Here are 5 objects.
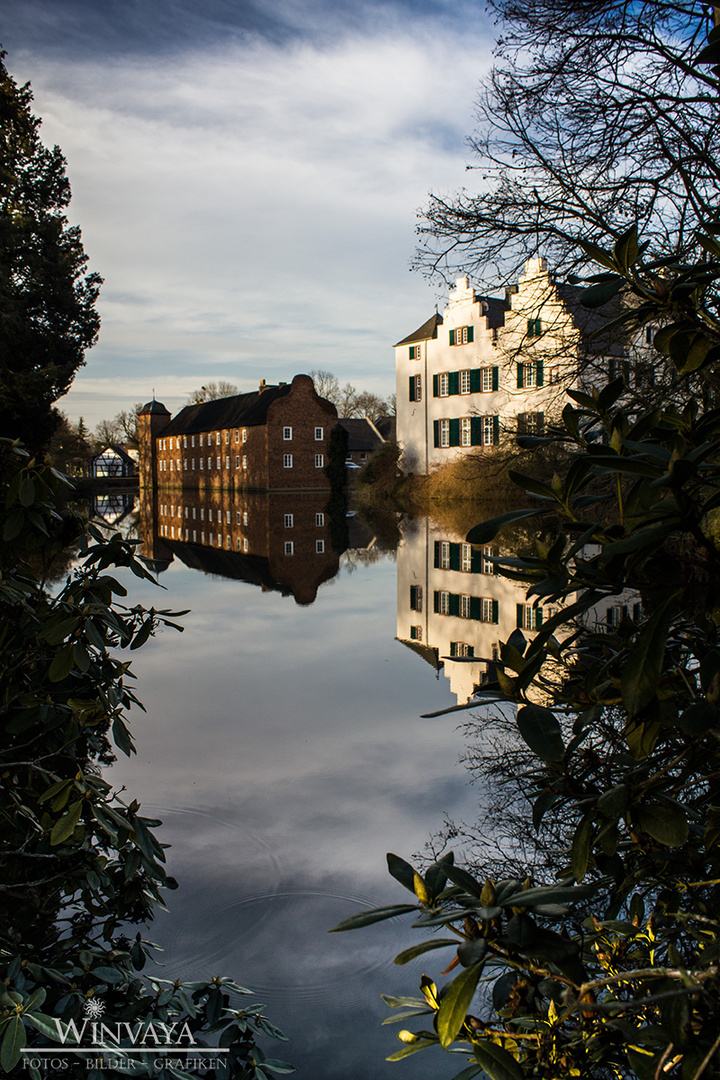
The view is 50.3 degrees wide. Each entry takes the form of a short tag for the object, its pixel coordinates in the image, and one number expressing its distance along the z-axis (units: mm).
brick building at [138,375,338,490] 51844
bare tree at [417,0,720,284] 8445
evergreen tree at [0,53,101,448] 21656
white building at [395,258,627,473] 31797
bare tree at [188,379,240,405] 94812
